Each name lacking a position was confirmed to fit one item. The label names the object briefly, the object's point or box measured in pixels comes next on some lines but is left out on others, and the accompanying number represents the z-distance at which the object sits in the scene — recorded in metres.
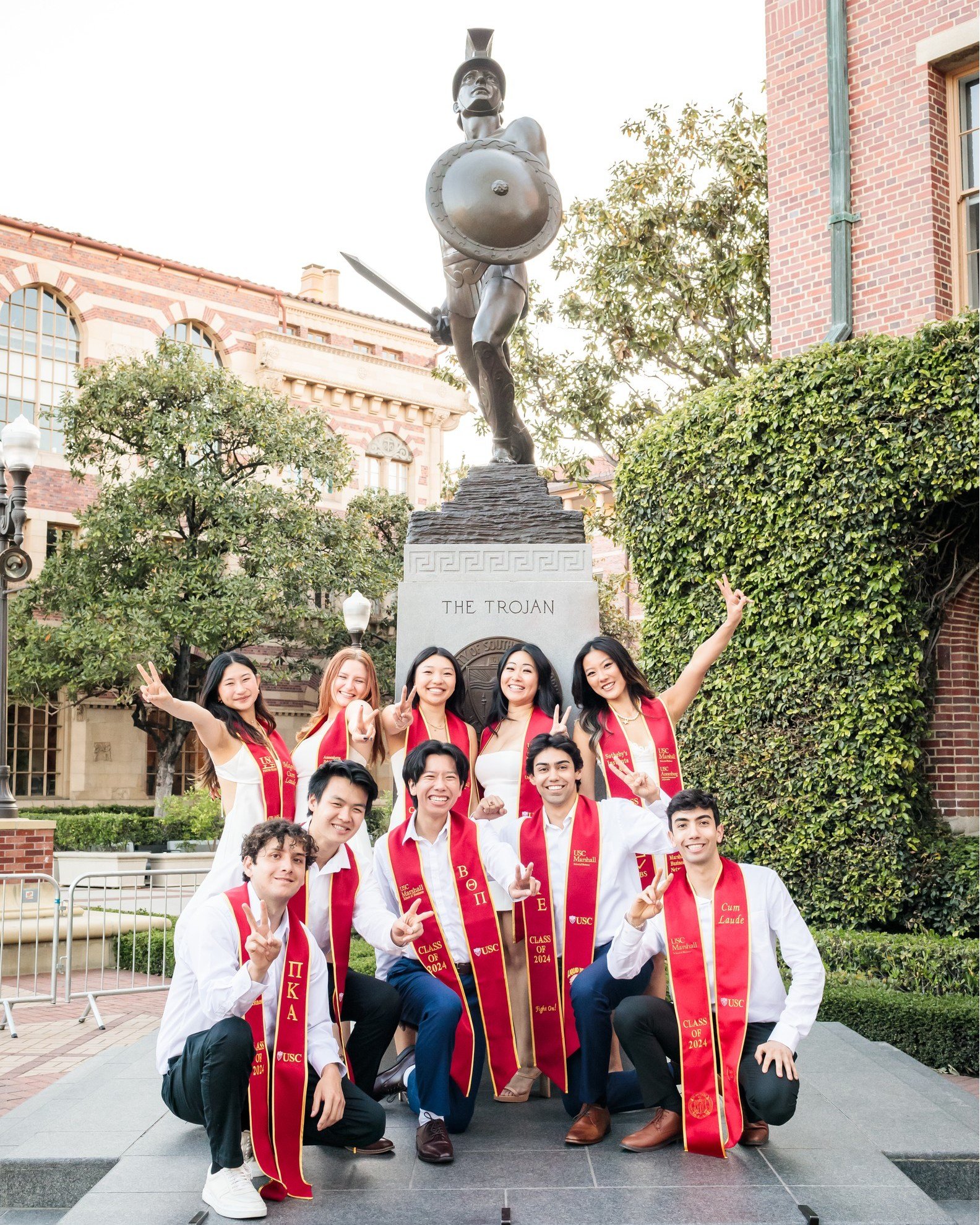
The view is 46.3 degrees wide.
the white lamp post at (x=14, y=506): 10.25
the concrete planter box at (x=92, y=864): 17.53
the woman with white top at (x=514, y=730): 4.97
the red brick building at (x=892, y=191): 10.58
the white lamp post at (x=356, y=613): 13.68
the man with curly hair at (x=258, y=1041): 3.60
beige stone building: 25.00
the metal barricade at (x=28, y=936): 9.22
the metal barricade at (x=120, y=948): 9.25
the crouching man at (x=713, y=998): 3.98
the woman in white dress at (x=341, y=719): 5.15
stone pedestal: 6.03
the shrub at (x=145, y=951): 10.27
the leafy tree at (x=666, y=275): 15.14
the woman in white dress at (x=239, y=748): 4.86
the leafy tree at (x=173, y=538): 21.17
